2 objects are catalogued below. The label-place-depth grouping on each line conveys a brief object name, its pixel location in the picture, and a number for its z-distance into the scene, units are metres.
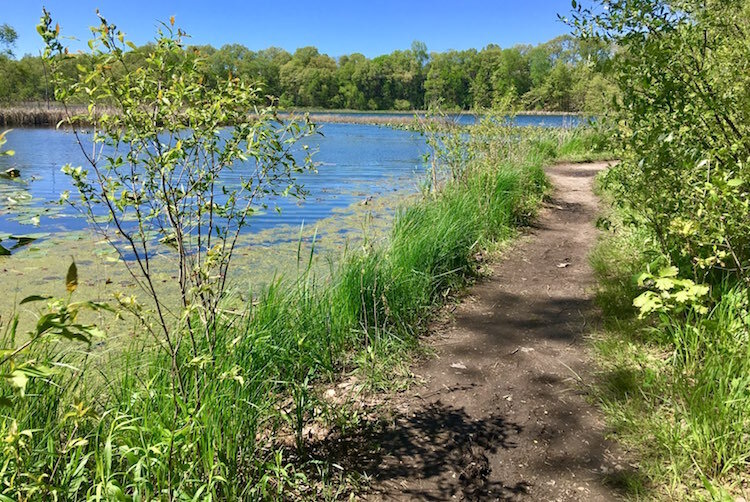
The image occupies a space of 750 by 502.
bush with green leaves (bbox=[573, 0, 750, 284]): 2.71
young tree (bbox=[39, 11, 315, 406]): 1.95
